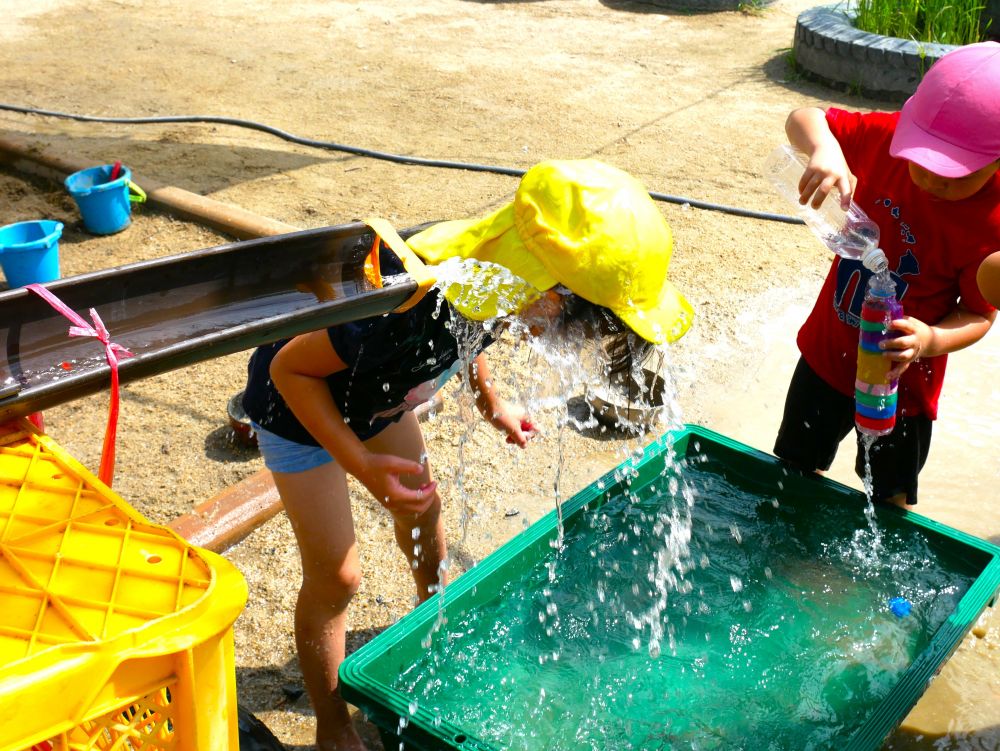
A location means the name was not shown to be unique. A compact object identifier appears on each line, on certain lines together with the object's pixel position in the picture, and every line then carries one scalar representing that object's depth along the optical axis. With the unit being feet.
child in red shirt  7.44
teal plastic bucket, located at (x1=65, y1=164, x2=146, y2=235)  16.65
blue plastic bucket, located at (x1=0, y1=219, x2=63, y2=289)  14.37
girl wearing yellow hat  6.34
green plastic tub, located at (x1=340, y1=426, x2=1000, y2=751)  7.85
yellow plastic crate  3.67
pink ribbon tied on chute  4.64
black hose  17.78
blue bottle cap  9.01
